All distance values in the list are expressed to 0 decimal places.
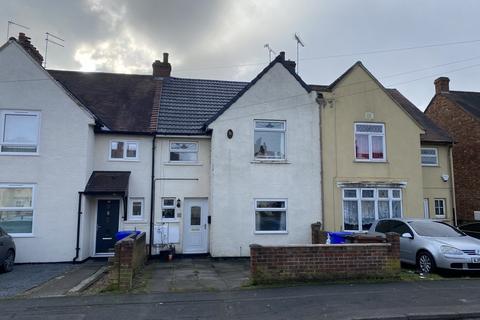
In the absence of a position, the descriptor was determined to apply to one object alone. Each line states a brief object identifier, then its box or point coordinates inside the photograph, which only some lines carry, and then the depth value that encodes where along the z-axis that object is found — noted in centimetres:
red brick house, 2081
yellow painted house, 1572
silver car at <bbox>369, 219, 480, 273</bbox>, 1059
